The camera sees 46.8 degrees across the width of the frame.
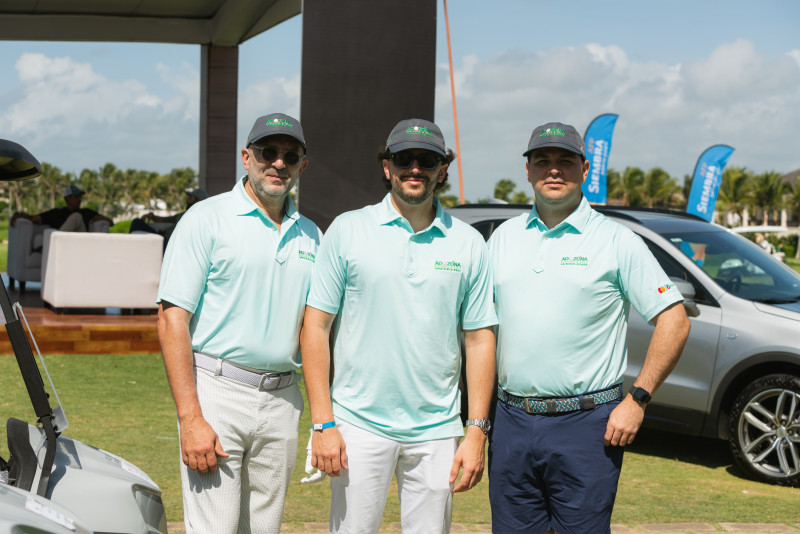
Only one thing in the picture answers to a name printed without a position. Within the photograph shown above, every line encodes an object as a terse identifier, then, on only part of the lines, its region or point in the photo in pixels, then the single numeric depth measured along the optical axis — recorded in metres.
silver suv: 6.38
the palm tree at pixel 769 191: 86.50
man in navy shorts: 3.49
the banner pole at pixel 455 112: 15.98
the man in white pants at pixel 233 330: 3.33
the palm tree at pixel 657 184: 98.19
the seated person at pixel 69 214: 13.75
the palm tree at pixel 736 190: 88.56
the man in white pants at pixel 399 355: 3.31
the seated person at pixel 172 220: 13.13
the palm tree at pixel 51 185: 97.19
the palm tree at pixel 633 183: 98.31
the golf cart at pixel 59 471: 2.99
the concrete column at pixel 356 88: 10.26
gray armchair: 13.43
